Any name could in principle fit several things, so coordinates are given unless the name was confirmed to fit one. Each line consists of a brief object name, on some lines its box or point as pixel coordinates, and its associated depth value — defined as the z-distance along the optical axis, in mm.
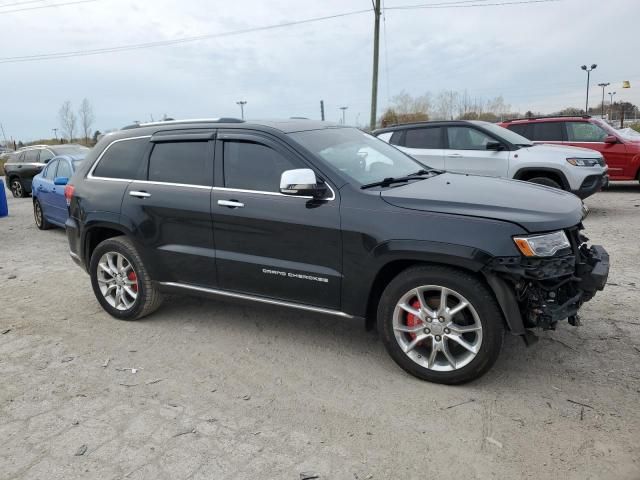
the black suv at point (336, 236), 3344
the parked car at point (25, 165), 15538
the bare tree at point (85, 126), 60088
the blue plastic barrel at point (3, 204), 10703
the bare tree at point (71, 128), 59088
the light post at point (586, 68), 44003
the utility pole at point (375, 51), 21203
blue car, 9219
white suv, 8852
